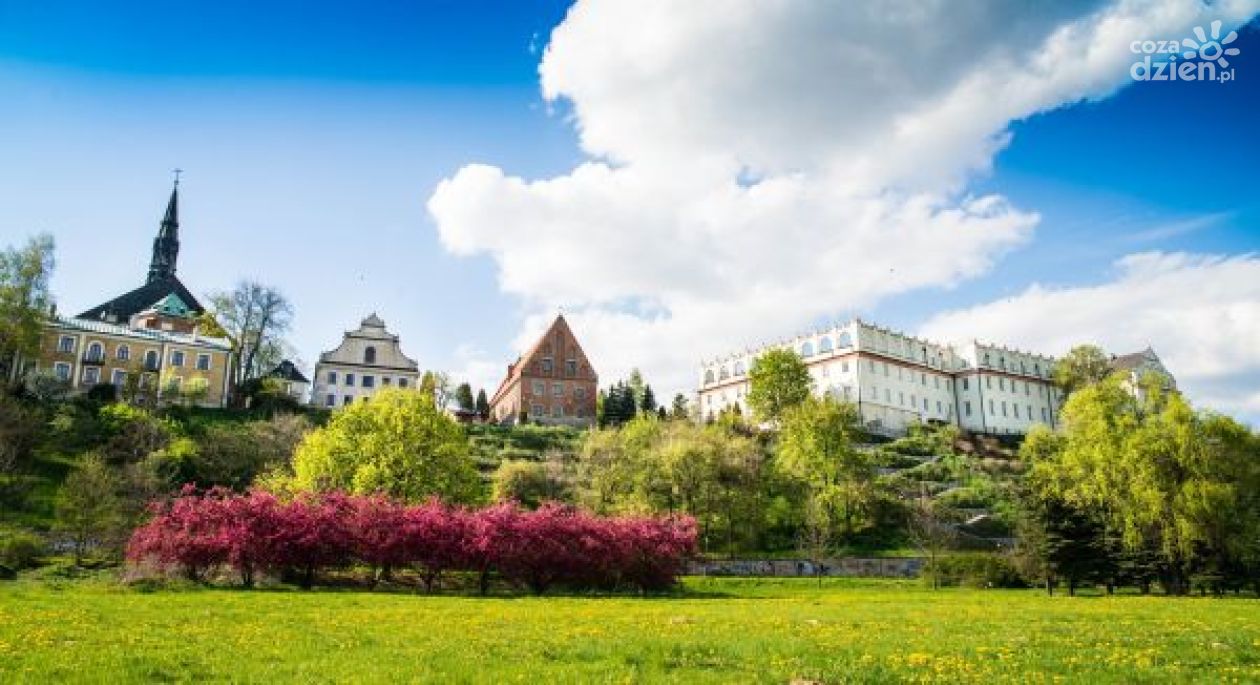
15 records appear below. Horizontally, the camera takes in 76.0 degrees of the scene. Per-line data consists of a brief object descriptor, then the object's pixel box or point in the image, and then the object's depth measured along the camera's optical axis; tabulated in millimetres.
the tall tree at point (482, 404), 101688
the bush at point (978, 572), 40656
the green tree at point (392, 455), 41875
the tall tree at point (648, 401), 97312
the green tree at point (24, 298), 60406
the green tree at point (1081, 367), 104250
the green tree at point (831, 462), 55656
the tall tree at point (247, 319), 83188
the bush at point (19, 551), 31141
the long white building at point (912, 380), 101062
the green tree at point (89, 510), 35375
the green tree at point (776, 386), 84188
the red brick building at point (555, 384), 90250
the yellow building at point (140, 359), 70312
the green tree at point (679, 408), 82531
